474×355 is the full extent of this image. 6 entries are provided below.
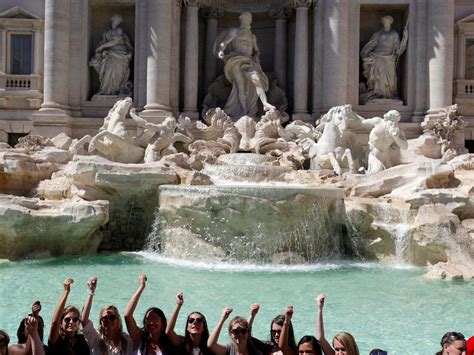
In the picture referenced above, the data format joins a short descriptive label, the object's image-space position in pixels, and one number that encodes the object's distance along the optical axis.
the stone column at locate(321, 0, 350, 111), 15.49
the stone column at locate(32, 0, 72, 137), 15.30
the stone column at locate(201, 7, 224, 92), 17.00
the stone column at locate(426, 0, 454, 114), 15.40
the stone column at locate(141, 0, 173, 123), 15.30
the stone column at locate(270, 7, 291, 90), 17.02
